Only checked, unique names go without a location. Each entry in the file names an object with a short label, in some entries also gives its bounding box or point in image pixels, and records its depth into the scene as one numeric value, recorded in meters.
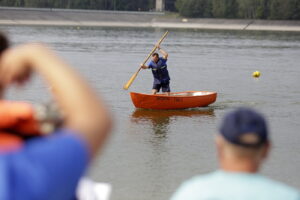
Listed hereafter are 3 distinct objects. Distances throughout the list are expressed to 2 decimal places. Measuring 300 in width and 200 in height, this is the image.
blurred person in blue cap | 5.04
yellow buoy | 67.81
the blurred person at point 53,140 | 3.67
